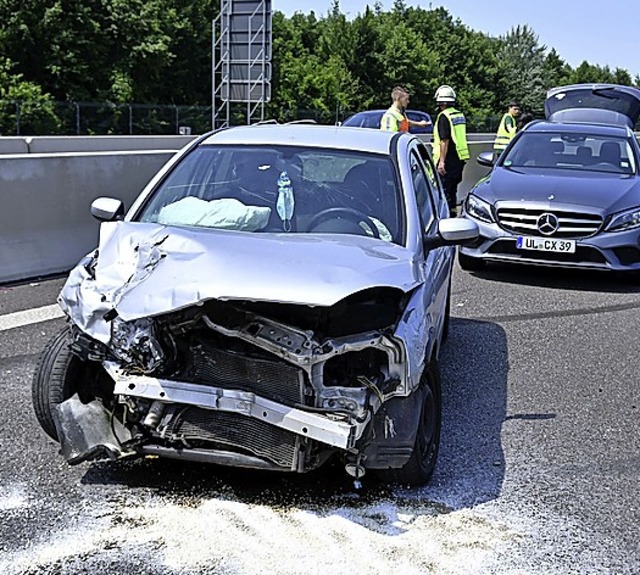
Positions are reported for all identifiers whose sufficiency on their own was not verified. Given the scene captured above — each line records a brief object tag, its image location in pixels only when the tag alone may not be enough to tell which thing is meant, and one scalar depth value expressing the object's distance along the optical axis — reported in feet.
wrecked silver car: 12.84
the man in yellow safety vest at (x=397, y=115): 38.17
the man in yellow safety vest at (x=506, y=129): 52.54
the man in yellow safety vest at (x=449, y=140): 39.47
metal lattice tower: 73.61
